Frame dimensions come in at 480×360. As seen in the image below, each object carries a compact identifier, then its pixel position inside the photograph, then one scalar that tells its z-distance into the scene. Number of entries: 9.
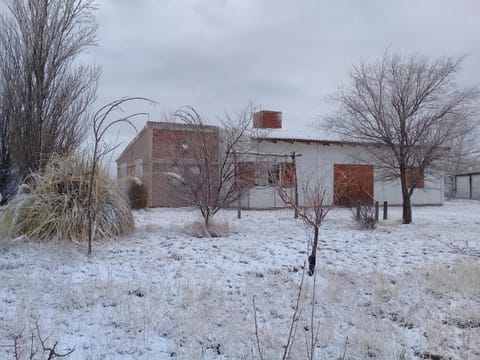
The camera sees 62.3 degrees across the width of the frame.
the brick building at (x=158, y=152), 17.52
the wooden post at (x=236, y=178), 9.64
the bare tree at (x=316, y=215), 5.47
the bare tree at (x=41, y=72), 10.14
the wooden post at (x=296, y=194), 10.77
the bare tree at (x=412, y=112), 11.06
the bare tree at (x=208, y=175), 8.95
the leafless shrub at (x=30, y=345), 2.96
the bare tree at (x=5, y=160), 11.57
